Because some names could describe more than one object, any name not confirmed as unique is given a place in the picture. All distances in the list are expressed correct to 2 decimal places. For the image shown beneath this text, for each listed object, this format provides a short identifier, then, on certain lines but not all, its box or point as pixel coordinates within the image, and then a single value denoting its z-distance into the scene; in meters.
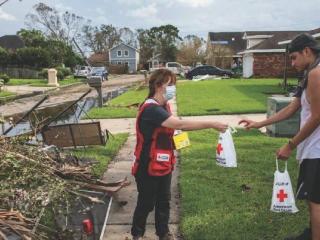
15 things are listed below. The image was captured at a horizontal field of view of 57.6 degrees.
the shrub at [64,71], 30.64
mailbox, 10.06
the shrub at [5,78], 22.34
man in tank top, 2.25
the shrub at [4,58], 34.22
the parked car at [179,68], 31.42
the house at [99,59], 51.77
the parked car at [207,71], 27.96
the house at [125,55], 55.47
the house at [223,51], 35.28
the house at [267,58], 25.52
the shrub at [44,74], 29.60
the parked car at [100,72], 29.14
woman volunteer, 2.54
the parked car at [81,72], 33.11
